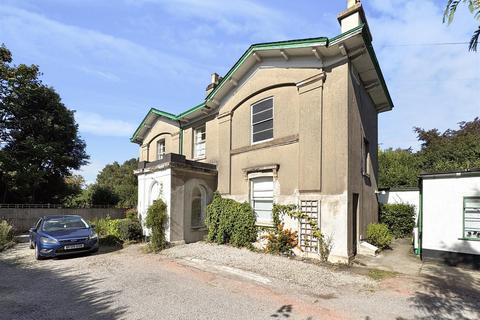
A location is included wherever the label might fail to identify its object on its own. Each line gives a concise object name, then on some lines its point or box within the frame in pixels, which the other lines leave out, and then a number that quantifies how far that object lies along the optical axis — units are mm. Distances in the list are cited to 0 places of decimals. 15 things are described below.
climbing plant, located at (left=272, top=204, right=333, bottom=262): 9836
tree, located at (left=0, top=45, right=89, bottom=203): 20609
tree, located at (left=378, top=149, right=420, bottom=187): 22969
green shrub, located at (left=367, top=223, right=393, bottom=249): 11734
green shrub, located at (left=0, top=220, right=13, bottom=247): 13209
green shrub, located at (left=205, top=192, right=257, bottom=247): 12062
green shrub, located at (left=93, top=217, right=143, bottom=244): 13703
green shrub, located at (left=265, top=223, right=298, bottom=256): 10680
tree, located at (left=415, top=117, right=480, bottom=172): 21750
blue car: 10539
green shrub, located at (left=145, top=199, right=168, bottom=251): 11727
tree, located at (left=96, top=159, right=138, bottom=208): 27398
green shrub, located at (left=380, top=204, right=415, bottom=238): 15273
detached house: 10055
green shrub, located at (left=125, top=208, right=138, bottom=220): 14789
